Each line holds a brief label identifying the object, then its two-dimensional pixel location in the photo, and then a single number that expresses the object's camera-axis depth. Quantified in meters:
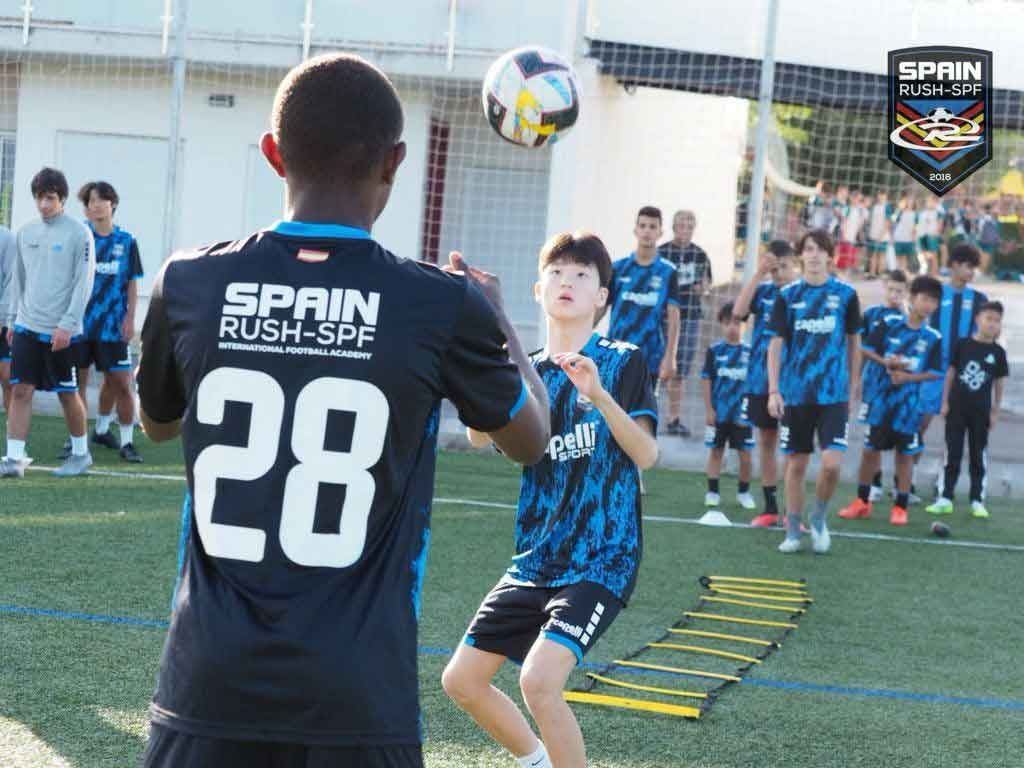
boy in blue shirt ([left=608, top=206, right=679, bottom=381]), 9.92
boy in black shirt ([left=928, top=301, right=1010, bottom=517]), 10.50
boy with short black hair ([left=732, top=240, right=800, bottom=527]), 9.53
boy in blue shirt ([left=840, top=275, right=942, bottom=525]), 10.16
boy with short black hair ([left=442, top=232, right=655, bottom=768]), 3.63
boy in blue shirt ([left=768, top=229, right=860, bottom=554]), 8.56
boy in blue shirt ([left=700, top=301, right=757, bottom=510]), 10.17
